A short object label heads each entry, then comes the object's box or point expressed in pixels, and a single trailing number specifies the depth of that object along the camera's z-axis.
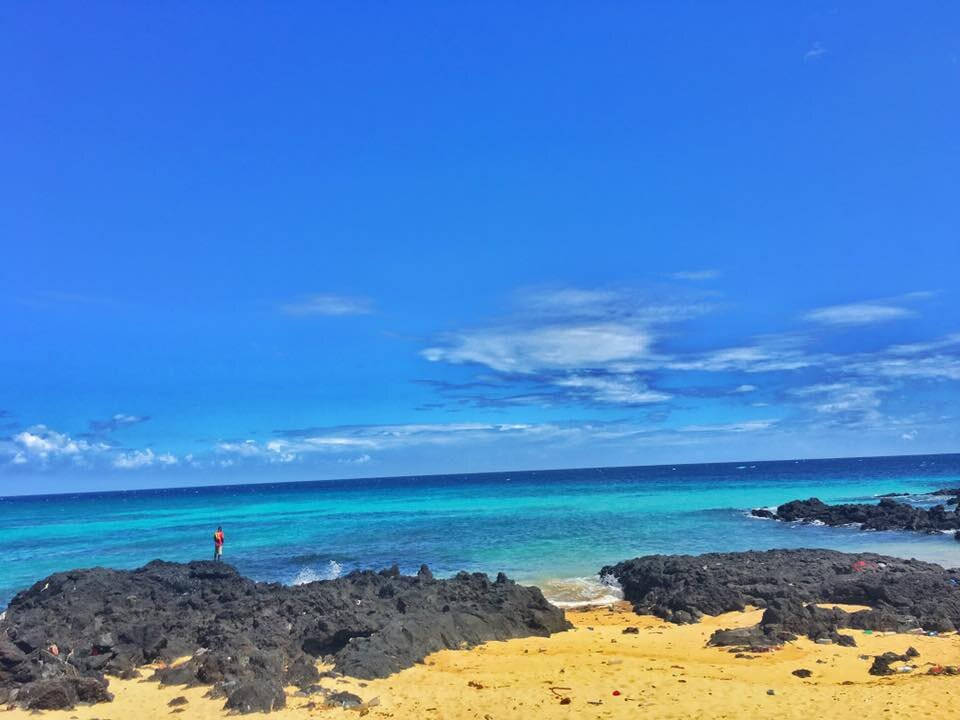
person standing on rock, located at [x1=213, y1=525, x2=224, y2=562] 29.94
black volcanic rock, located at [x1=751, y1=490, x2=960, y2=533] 40.34
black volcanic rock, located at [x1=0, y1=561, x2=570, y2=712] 13.12
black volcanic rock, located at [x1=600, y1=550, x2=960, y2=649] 16.64
